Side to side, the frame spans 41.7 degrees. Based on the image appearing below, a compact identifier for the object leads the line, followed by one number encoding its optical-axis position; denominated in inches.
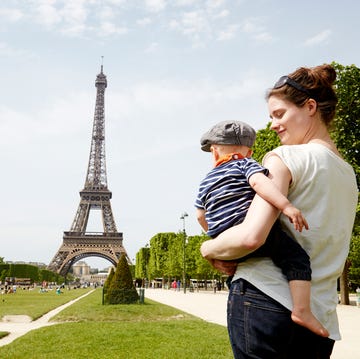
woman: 70.9
